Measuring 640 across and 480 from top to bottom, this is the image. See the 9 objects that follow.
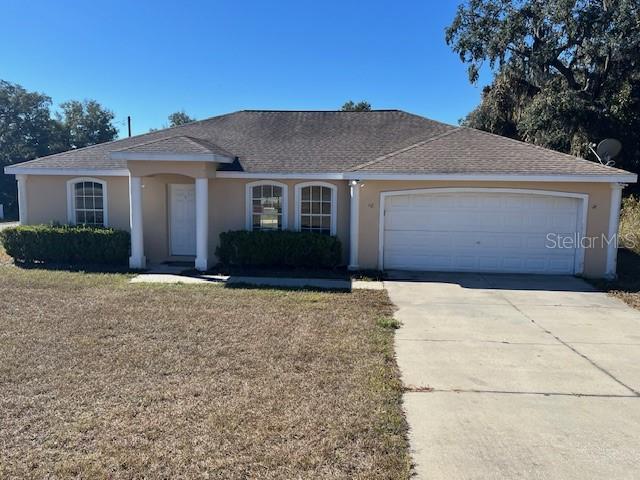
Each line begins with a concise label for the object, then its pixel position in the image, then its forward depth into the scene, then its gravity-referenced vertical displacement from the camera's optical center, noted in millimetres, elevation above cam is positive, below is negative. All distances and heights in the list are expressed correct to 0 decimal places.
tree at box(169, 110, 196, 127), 65062 +11768
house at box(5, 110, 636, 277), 12141 +180
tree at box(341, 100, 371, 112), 41850 +9127
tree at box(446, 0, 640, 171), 20203 +6604
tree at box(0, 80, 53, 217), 41500 +6966
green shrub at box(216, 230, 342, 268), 12617 -1212
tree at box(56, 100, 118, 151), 45216 +7578
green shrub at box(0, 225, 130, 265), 12938 -1190
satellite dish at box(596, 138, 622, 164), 14781 +1887
